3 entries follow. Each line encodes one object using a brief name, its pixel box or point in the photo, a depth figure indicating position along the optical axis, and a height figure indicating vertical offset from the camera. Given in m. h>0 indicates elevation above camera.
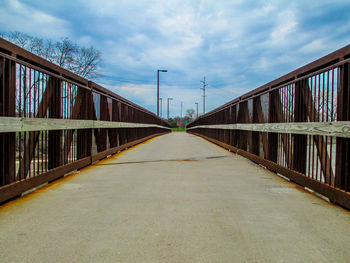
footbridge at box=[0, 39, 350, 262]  2.49 -1.02
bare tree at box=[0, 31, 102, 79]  26.84 +7.16
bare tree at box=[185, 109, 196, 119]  136.98 +6.61
